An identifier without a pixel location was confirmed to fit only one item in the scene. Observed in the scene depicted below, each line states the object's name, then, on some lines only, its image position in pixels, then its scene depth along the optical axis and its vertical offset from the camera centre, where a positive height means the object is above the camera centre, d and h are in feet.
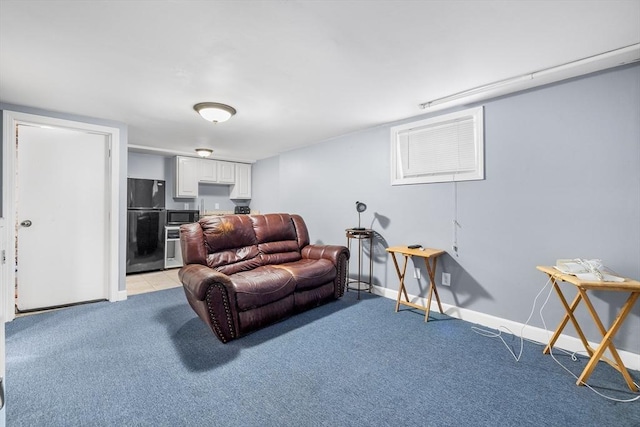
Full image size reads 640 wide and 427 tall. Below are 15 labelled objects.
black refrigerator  15.60 -0.59
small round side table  11.78 -1.93
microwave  17.53 -0.19
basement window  9.26 +2.47
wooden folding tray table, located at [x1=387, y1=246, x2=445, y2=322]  9.23 -1.80
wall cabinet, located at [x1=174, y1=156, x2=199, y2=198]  17.90 +2.44
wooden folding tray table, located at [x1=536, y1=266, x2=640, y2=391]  5.72 -2.10
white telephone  6.02 -1.27
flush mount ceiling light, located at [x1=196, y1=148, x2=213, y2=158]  16.53 +3.84
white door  9.91 -0.09
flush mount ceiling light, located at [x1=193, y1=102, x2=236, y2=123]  9.43 +3.65
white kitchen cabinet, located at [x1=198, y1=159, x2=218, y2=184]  18.80 +3.06
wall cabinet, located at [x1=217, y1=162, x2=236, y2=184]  19.89 +3.10
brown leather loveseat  7.78 -1.96
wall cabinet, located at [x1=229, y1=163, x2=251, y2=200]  20.96 +2.39
